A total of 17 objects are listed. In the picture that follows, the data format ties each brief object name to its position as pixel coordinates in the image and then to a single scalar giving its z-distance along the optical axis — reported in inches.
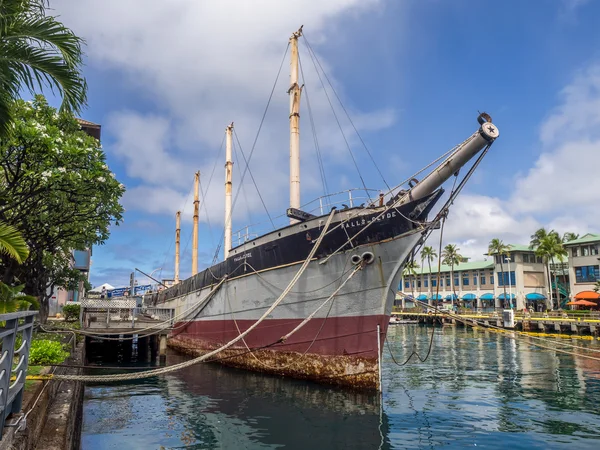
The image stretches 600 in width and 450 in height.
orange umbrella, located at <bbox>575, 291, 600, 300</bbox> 1791.5
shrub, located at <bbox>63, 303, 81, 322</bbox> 1236.5
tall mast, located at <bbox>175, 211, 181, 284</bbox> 1883.9
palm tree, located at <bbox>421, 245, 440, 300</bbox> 3477.4
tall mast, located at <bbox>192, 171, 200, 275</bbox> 1453.0
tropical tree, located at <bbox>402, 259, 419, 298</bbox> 3165.1
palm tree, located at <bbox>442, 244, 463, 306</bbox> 2858.0
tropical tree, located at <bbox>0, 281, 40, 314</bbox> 298.0
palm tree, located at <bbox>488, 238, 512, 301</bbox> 2492.6
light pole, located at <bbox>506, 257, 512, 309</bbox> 2374.5
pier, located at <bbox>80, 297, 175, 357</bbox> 868.6
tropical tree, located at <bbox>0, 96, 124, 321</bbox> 439.8
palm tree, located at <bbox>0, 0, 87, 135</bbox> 294.8
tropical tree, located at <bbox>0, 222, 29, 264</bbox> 268.5
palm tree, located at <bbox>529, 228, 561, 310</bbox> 2309.3
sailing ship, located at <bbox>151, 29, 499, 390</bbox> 528.4
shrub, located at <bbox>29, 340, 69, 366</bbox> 405.7
